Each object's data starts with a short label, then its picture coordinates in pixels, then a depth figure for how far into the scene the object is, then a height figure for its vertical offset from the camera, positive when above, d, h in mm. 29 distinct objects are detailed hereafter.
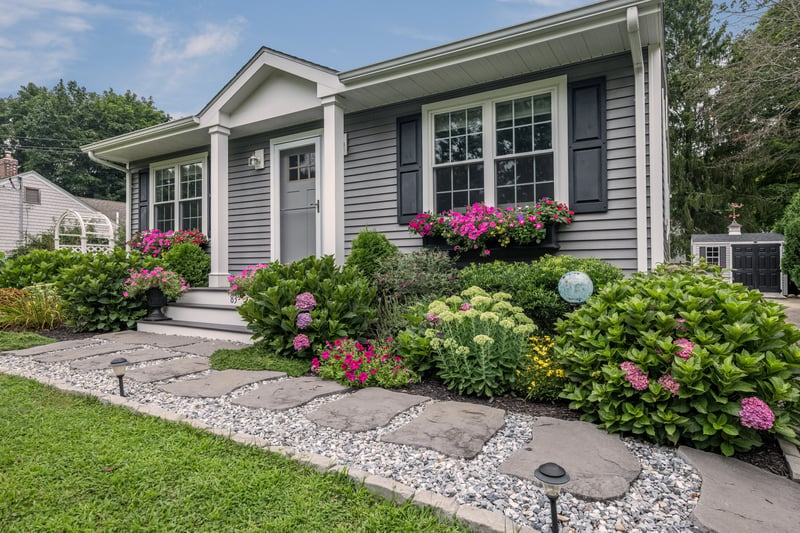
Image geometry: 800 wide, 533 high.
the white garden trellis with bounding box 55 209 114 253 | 15472 +1550
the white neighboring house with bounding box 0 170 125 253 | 16359 +2606
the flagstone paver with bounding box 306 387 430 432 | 2377 -849
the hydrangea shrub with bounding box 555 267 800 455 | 1968 -478
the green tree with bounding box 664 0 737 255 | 13906 +4416
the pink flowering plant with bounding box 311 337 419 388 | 3119 -742
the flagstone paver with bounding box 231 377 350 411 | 2705 -840
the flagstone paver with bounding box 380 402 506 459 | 2066 -852
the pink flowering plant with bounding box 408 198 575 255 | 4332 +468
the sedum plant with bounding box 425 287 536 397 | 2891 -532
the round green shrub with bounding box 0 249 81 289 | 6363 +52
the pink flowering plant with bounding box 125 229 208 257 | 7047 +508
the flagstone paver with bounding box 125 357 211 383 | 3271 -807
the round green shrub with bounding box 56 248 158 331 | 5262 -329
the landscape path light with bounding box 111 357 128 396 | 2762 -624
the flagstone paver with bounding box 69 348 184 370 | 3611 -795
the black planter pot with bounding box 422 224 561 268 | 4410 +187
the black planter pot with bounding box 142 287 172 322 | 5543 -416
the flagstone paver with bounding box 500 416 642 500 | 1678 -854
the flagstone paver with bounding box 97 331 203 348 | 4566 -773
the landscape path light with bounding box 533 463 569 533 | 1276 -629
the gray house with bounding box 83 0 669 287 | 4082 +1607
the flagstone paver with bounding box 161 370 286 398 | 2903 -819
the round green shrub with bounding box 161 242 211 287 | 6160 +112
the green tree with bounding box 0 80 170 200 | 25484 +8563
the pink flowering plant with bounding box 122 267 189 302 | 5336 -158
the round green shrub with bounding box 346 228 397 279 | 4809 +204
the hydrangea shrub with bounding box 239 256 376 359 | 3719 -346
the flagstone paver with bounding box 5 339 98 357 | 4184 -784
